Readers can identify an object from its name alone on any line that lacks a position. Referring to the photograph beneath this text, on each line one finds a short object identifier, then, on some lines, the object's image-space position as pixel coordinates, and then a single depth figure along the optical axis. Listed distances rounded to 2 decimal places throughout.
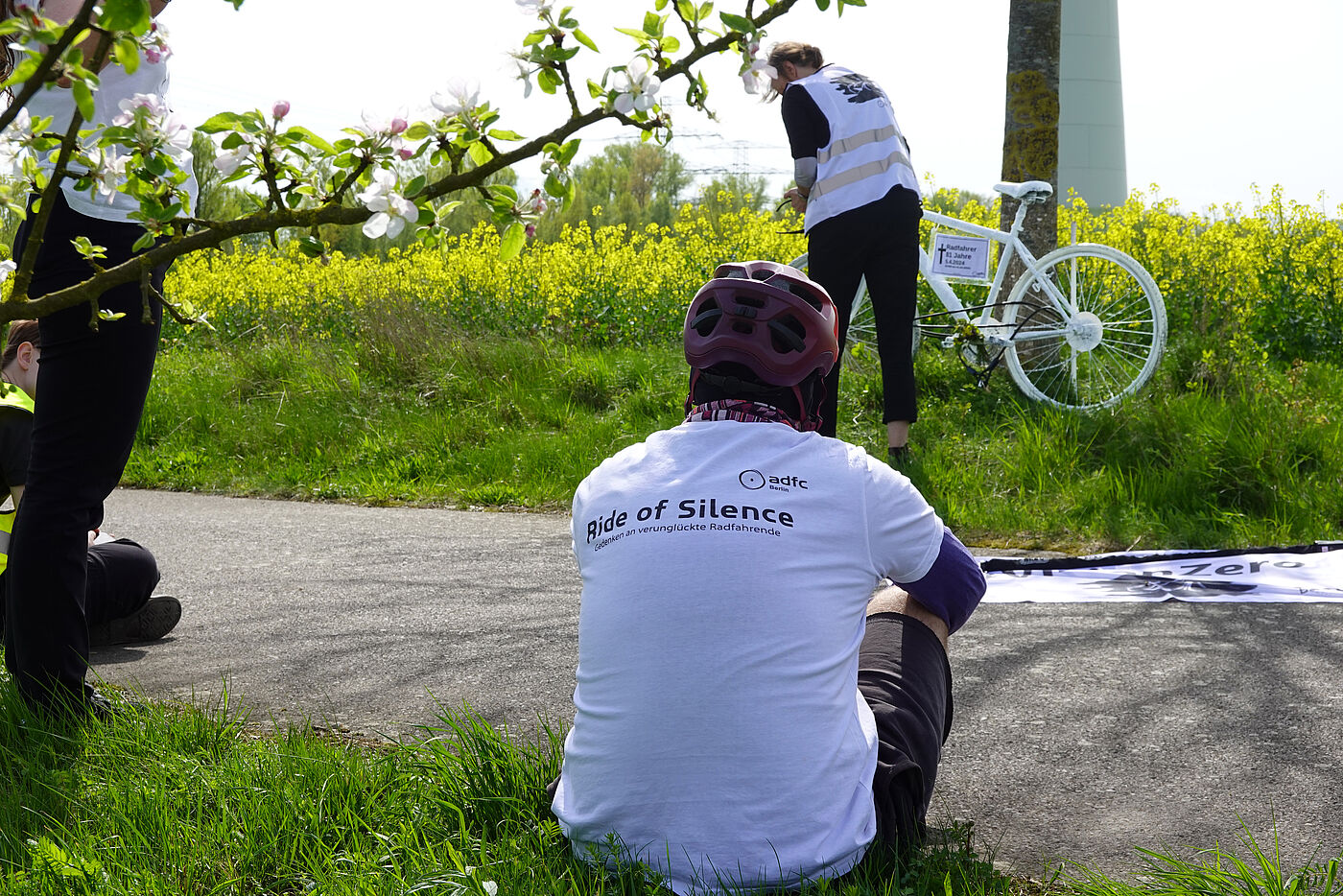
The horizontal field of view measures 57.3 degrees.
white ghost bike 7.42
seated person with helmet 1.92
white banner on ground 4.41
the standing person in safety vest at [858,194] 6.05
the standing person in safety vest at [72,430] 2.73
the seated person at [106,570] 3.33
